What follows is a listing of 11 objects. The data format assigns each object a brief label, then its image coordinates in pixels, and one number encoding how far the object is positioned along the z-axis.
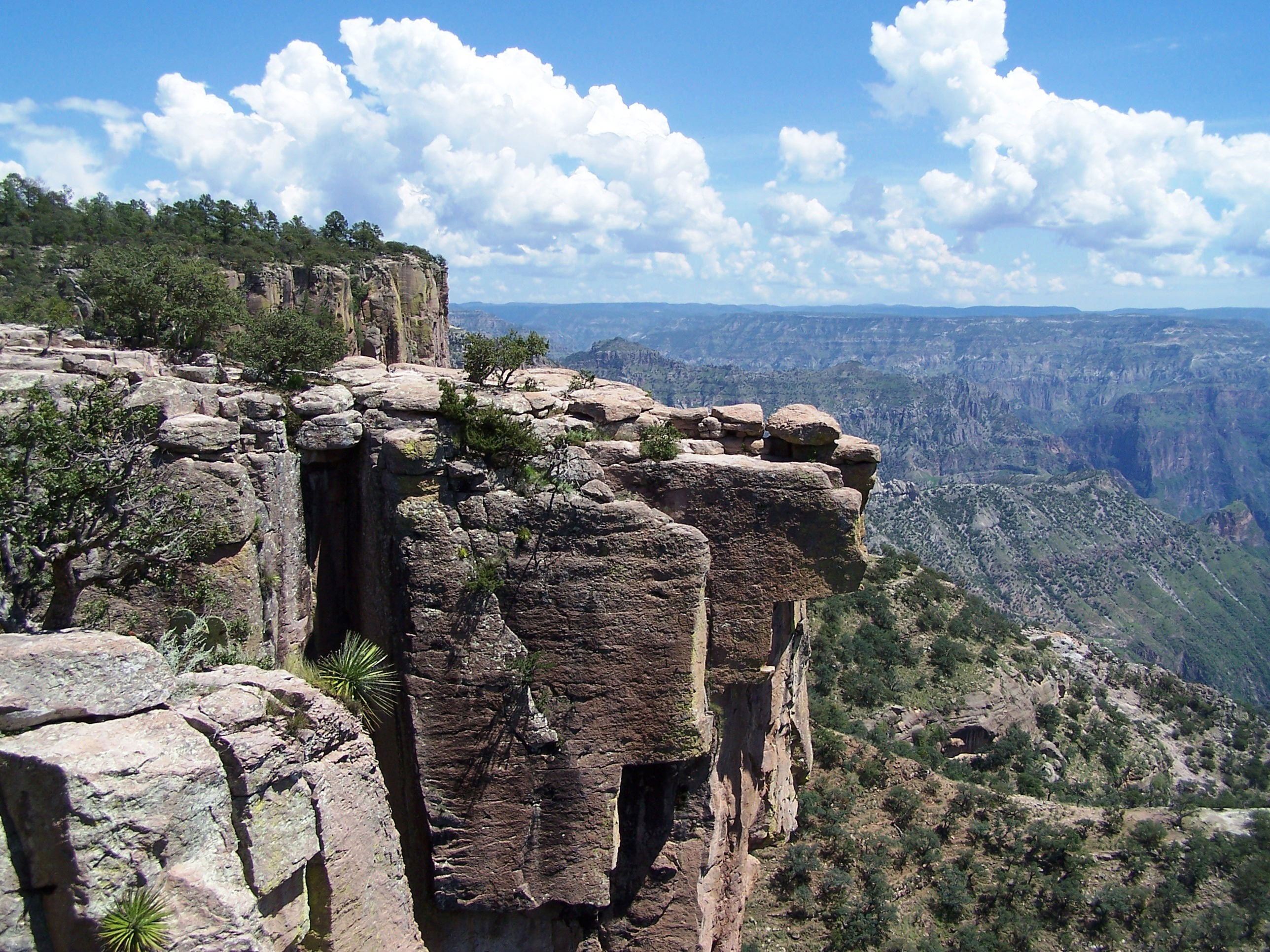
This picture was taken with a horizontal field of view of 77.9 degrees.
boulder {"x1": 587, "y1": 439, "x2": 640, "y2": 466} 18.02
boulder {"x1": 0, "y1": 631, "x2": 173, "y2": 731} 9.09
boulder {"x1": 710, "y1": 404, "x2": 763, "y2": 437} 21.42
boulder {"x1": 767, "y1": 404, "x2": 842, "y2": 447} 19.95
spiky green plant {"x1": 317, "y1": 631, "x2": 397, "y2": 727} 14.88
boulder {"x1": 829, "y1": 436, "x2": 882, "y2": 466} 20.38
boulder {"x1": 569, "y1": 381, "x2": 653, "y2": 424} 19.70
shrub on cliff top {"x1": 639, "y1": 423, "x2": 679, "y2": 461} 17.86
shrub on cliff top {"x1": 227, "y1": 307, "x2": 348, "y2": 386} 19.45
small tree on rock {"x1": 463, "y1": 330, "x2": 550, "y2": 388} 19.75
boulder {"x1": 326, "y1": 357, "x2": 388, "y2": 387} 19.20
